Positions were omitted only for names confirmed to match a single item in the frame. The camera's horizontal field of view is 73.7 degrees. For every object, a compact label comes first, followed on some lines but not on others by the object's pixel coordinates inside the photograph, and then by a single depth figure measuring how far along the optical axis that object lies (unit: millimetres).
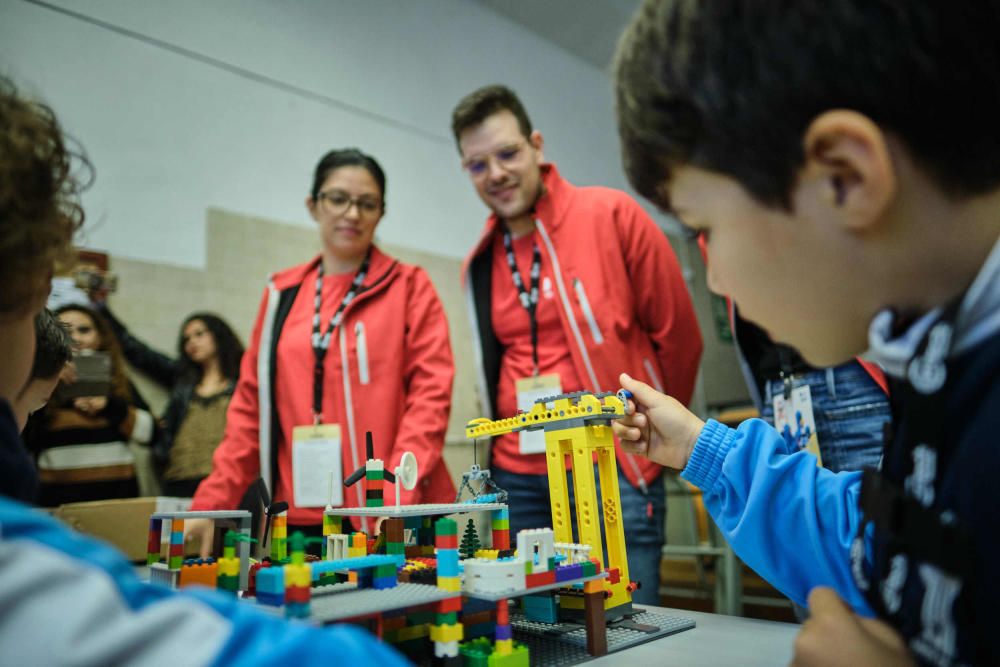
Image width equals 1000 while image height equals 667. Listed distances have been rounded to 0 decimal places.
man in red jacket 1462
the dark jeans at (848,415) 1184
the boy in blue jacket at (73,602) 343
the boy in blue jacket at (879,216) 445
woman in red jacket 1508
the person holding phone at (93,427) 2020
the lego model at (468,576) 641
